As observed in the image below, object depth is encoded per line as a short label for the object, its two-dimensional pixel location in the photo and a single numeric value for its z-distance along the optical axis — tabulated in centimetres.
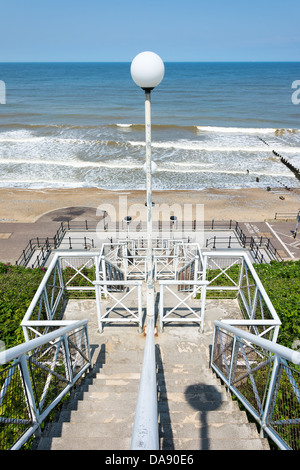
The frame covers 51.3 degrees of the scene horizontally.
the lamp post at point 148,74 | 517
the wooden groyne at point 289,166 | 3622
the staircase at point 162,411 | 423
